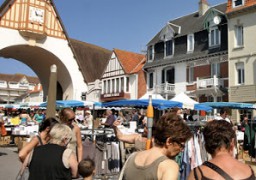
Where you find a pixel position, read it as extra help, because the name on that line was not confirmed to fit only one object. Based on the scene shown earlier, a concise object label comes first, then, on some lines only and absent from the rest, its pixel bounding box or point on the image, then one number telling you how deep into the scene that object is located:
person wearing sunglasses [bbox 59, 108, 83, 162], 5.19
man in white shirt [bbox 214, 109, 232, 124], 10.71
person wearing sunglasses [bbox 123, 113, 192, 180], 2.42
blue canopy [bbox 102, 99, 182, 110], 13.11
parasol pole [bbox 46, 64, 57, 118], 7.73
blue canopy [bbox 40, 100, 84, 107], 18.31
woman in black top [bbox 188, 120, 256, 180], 2.45
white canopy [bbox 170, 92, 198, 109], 14.13
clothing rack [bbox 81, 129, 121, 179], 8.20
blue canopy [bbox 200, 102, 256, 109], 15.11
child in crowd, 4.18
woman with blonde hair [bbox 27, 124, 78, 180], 3.53
